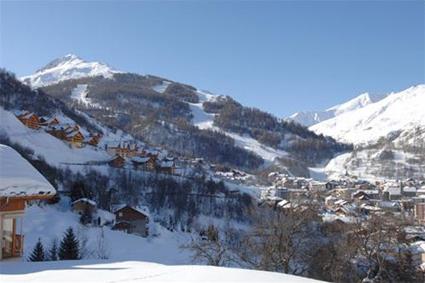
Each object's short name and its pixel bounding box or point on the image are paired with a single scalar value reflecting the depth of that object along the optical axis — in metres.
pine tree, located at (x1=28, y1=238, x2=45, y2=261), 17.78
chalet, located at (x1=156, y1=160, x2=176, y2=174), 62.16
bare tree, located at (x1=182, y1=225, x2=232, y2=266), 16.06
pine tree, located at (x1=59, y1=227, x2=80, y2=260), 18.70
